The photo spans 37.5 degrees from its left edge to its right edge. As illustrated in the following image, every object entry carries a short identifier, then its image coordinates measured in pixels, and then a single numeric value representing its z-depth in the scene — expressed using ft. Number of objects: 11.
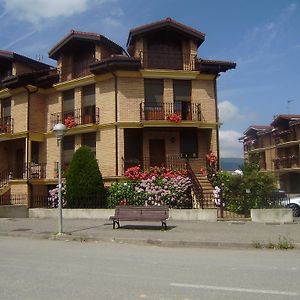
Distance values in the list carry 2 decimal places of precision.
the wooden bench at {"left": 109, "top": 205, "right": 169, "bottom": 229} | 51.03
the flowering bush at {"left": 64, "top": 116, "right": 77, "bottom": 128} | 86.98
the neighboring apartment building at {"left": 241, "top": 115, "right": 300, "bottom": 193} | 175.32
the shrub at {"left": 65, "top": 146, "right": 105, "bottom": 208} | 70.03
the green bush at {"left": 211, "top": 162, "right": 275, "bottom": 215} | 61.72
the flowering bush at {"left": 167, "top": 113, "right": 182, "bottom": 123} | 79.51
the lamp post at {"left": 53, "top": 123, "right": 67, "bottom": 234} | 48.55
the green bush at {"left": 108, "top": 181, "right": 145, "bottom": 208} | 71.26
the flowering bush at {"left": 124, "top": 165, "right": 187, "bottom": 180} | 74.23
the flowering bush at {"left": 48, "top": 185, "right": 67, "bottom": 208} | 76.56
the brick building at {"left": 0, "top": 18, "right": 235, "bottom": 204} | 82.12
